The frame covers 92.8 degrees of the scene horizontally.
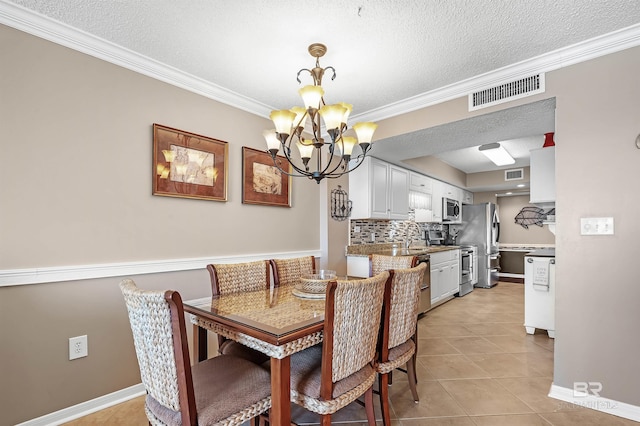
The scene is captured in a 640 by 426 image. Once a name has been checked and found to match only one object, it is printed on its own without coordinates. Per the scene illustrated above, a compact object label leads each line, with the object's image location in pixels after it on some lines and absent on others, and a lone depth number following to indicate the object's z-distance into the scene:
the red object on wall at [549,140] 3.14
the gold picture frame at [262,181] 2.95
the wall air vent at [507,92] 2.28
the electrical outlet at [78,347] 1.92
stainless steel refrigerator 5.98
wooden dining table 1.25
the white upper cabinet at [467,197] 7.02
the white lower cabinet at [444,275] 4.37
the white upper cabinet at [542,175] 3.04
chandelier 1.77
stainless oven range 5.36
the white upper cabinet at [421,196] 5.03
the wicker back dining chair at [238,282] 1.85
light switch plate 2.00
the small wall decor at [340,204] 3.82
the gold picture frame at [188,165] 2.35
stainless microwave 5.81
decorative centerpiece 1.87
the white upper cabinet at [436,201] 5.58
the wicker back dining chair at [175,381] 1.11
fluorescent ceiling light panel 4.27
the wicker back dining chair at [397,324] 1.67
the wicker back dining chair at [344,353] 1.32
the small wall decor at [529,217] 7.07
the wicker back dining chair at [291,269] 2.37
